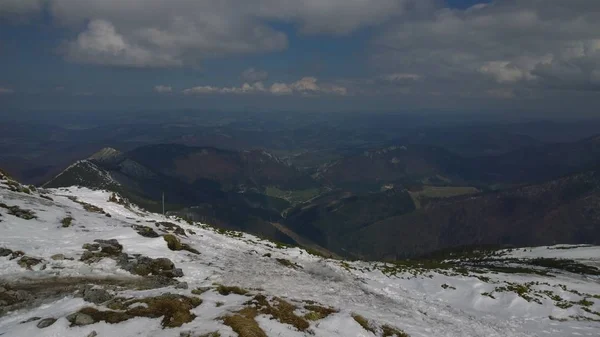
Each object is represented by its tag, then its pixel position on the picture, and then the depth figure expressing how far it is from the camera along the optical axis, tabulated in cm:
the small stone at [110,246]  3059
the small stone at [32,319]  1763
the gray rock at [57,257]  2742
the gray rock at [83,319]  1691
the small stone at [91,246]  3063
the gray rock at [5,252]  2672
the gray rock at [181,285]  2405
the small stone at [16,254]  2658
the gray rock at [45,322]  1669
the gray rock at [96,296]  2002
